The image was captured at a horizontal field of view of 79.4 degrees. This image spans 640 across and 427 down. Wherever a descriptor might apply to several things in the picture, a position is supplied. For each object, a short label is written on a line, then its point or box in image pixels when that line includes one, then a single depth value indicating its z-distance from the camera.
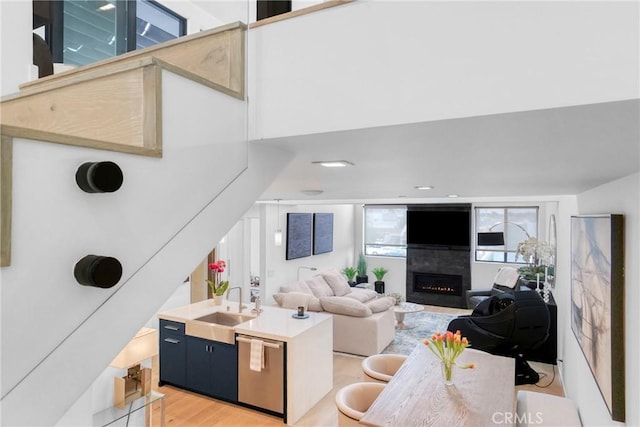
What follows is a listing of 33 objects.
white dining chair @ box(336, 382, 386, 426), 2.78
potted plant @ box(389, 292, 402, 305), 7.50
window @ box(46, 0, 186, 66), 2.72
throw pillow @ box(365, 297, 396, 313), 6.17
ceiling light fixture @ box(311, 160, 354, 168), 1.55
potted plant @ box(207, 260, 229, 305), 5.07
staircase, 0.63
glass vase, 3.04
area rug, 6.22
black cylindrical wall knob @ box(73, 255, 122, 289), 0.69
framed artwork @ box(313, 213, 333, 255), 8.27
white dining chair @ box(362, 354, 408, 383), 3.79
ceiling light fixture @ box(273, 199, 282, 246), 6.80
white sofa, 5.80
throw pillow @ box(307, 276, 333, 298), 7.03
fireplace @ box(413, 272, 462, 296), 8.91
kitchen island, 4.02
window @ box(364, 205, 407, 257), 9.84
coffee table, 7.12
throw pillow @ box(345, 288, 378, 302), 7.40
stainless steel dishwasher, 4.02
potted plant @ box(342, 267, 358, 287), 9.59
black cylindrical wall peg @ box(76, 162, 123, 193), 0.68
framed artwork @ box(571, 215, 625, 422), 1.63
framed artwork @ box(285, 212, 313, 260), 7.43
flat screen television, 8.84
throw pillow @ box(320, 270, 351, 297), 7.52
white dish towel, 3.98
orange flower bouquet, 3.05
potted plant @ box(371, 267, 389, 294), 9.60
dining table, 2.50
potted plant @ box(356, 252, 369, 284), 9.80
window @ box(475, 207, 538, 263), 8.44
